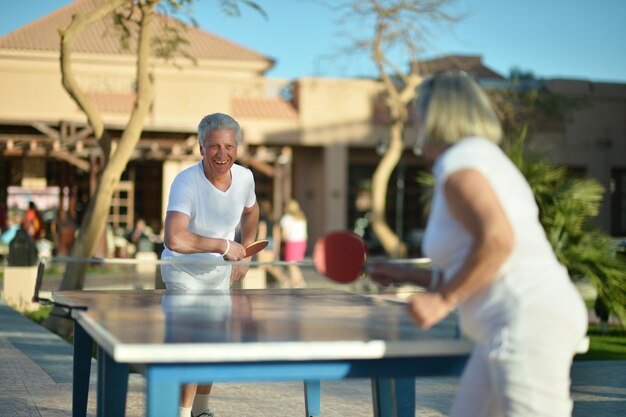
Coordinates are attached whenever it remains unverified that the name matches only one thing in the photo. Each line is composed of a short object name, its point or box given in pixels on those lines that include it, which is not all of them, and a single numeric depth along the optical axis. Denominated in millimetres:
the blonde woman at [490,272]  2943
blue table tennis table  2979
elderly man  5332
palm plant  11891
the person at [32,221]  24750
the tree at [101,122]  12383
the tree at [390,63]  28484
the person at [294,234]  21406
